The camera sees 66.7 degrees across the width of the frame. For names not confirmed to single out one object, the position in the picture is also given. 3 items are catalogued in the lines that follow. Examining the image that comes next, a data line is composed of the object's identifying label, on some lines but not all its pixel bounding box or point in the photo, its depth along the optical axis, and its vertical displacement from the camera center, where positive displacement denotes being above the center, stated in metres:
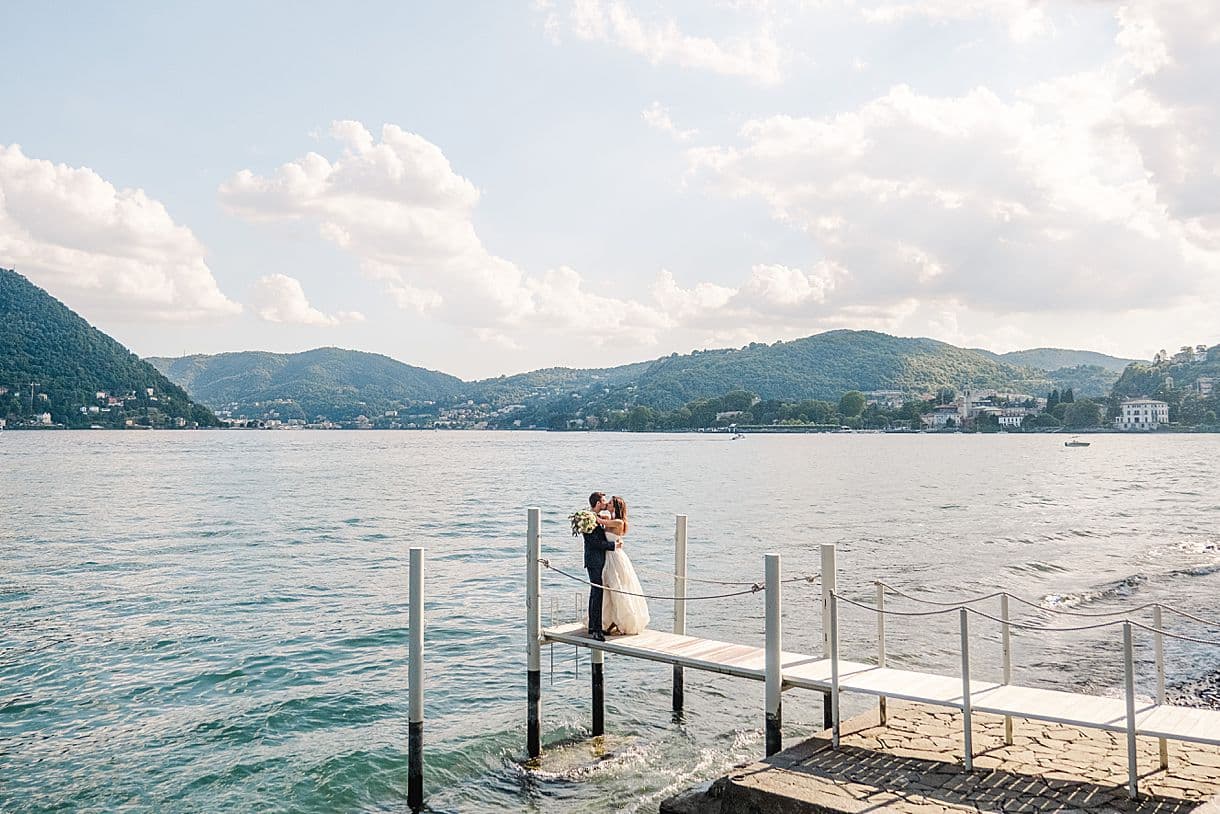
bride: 13.03 -2.28
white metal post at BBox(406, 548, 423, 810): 12.03 -3.55
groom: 13.05 -1.77
